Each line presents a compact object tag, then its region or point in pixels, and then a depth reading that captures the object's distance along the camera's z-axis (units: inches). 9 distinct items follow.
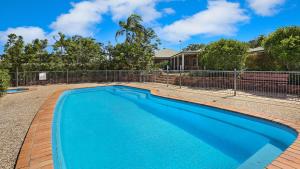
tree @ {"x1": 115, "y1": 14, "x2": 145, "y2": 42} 829.2
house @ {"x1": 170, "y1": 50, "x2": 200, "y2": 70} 943.7
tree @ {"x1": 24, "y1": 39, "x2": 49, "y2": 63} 669.3
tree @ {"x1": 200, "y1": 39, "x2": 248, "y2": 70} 512.7
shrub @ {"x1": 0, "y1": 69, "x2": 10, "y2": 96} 391.6
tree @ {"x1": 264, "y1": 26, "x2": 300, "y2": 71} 395.9
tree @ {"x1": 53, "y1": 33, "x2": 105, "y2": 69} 746.2
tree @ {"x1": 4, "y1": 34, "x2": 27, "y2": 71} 646.4
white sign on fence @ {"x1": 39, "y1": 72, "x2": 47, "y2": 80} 666.3
